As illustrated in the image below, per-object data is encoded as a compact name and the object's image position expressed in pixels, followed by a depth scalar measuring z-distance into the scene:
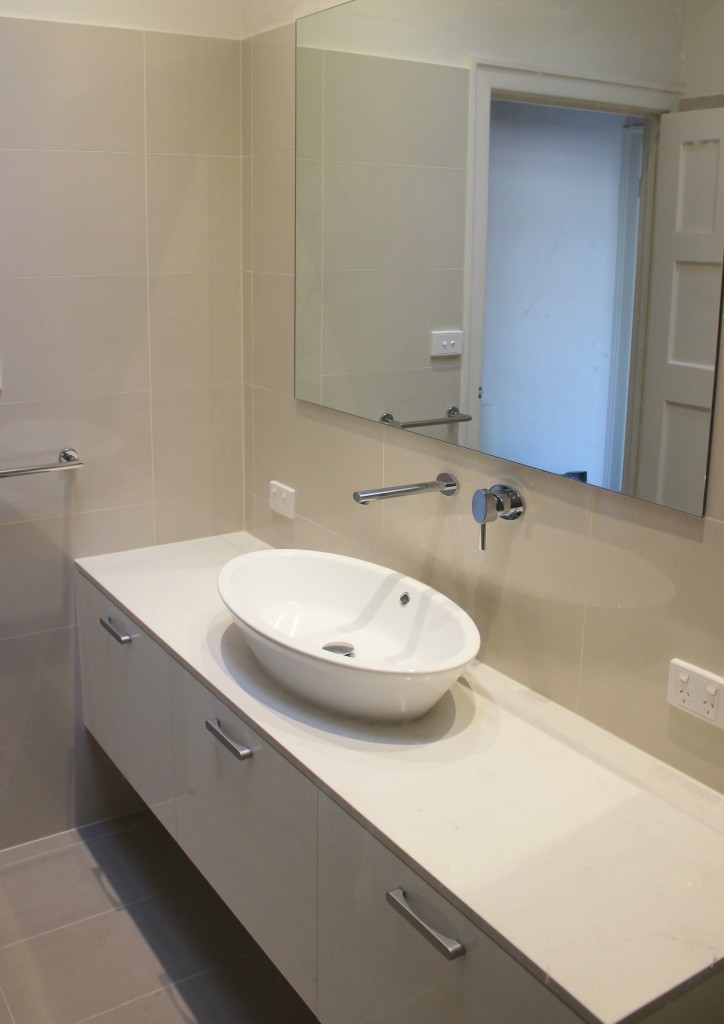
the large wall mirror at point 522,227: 1.46
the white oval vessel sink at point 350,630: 1.66
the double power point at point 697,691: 1.50
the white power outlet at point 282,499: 2.56
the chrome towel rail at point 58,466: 2.39
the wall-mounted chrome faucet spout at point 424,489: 1.96
